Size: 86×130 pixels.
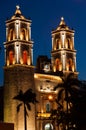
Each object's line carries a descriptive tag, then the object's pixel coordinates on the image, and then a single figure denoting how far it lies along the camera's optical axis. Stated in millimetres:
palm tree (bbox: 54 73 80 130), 68005
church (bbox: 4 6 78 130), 76121
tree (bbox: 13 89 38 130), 69477
